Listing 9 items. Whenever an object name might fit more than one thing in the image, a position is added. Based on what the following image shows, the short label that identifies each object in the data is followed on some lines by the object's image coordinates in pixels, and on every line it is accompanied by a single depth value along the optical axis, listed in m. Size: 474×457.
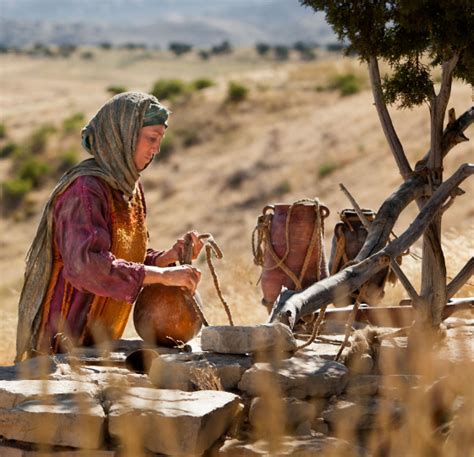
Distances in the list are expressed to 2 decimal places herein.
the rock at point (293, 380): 4.71
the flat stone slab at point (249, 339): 4.97
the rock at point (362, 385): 4.98
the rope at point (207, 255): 5.63
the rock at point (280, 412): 4.53
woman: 5.27
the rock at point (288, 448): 4.26
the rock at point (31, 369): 4.82
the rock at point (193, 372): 4.77
